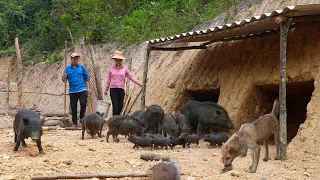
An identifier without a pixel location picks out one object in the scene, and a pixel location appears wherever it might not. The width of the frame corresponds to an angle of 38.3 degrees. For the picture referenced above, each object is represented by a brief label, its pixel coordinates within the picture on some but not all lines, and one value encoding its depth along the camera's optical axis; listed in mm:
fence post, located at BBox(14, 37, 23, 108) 14841
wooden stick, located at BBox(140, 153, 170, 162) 6898
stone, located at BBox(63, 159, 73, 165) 6266
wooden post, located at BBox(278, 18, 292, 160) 7516
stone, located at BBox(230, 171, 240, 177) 6019
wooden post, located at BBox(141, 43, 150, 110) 11977
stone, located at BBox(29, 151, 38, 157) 6934
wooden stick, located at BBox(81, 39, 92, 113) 14375
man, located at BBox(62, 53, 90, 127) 11336
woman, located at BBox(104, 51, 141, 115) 11539
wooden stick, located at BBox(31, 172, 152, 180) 5174
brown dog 6246
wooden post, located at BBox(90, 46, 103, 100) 14938
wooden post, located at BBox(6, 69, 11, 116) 14855
